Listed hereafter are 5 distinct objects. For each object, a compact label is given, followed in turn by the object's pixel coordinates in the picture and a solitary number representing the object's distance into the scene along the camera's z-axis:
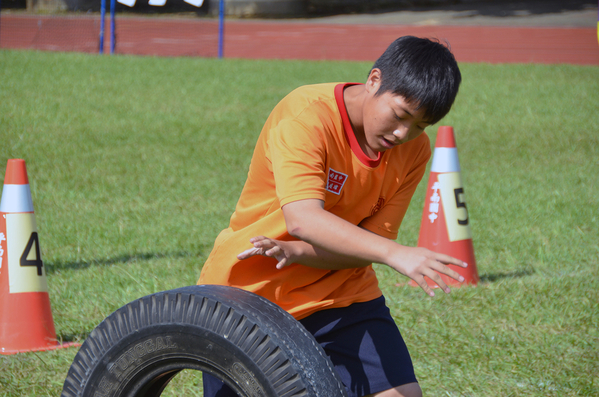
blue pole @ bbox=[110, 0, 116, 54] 33.16
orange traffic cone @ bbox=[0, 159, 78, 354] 6.66
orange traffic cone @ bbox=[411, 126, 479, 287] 8.73
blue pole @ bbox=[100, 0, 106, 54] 34.03
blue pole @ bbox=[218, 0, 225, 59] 35.25
